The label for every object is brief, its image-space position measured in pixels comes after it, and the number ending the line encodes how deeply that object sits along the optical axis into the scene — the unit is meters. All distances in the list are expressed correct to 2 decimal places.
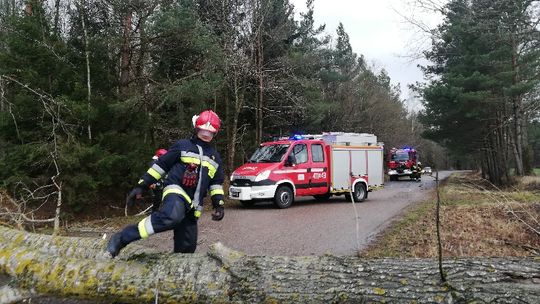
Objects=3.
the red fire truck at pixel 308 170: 12.47
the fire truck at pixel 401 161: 32.16
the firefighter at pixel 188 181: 4.04
